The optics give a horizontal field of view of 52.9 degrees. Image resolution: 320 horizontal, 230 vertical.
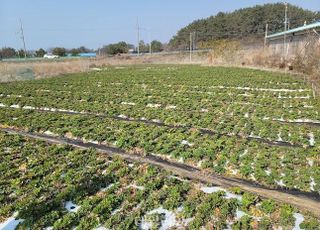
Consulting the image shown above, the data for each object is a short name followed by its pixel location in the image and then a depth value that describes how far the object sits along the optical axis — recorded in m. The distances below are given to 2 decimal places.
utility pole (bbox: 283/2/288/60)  28.61
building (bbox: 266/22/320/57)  19.34
